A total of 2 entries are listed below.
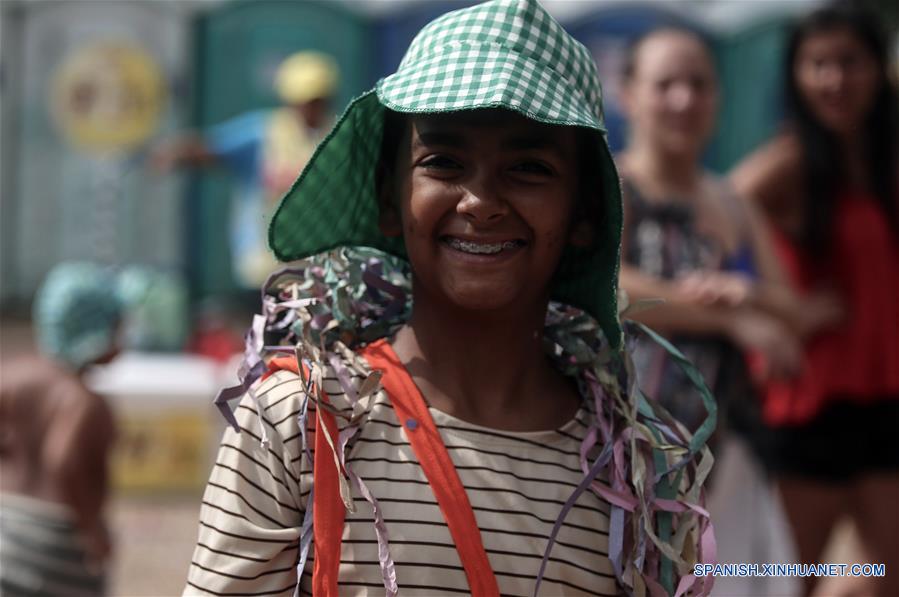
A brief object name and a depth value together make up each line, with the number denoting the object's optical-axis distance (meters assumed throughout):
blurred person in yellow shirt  14.37
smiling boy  3.51
